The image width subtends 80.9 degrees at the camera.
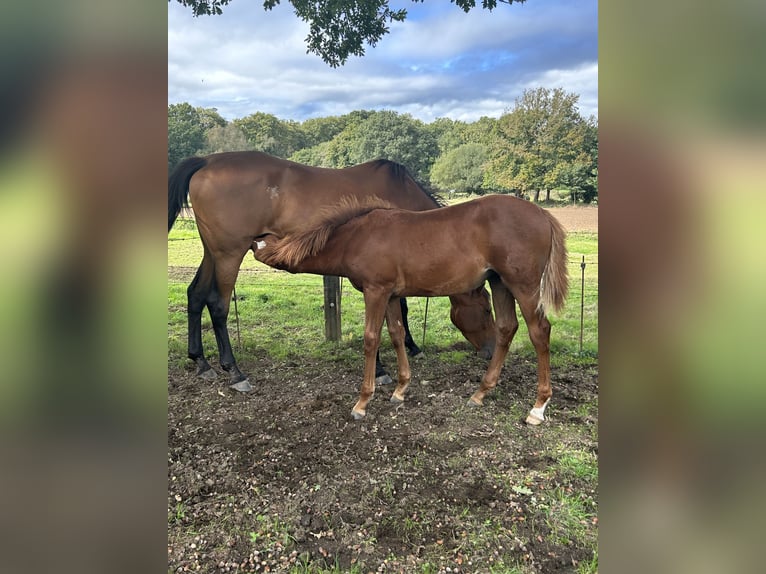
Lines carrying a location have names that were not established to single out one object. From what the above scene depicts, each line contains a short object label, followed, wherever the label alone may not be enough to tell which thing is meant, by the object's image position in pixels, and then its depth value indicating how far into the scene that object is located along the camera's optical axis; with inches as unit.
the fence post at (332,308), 243.9
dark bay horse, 188.5
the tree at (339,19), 174.9
